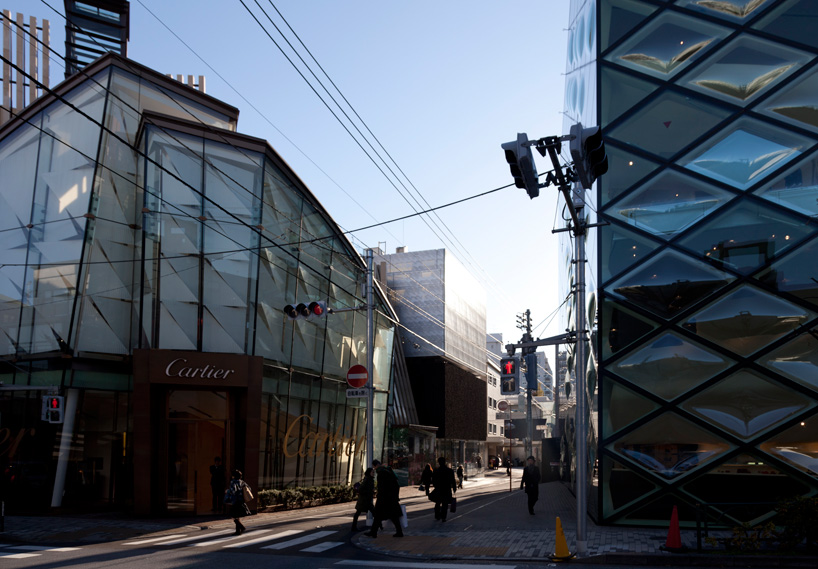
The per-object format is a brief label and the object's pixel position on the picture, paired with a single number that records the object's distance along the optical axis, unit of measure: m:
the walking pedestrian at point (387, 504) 16.20
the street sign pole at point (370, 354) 19.09
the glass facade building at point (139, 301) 21.61
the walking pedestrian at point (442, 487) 19.48
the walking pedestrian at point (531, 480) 21.20
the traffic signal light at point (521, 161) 10.23
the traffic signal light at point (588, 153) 10.19
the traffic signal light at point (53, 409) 18.73
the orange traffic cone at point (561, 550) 12.60
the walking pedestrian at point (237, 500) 17.33
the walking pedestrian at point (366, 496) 17.31
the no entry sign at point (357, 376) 19.85
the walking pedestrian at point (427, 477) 23.20
